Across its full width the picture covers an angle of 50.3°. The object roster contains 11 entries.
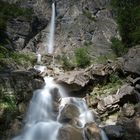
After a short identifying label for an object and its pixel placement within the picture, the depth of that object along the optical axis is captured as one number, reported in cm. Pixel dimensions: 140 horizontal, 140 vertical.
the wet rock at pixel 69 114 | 913
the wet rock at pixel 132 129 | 815
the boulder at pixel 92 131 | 803
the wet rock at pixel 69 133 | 790
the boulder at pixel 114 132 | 819
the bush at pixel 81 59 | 1557
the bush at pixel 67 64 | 1585
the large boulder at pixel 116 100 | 986
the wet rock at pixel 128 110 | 936
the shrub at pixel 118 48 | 1539
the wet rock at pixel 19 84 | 912
